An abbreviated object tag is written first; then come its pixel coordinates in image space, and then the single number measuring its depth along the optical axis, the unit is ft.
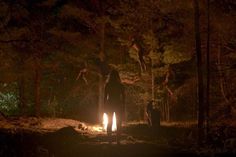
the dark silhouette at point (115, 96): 40.27
